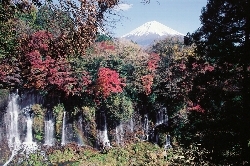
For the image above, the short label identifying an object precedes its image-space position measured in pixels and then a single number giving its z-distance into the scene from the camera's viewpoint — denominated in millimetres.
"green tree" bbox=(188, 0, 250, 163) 11578
